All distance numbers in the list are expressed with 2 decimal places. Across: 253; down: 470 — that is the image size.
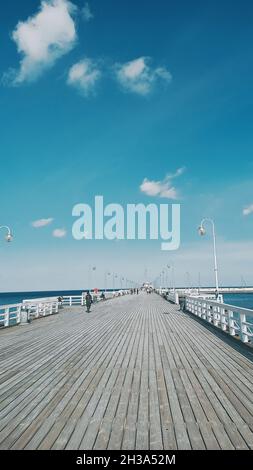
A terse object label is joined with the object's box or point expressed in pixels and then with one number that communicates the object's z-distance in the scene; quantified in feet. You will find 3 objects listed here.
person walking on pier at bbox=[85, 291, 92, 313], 78.61
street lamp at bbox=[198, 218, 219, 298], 76.64
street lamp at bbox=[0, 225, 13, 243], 66.28
